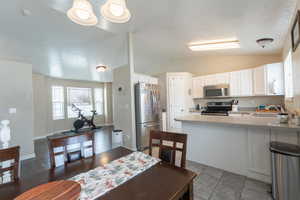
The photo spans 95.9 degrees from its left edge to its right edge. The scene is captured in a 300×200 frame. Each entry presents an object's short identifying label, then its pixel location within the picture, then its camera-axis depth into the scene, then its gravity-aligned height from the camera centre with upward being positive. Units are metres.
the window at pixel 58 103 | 6.43 +0.00
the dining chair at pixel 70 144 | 1.38 -0.47
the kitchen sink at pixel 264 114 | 3.34 -0.42
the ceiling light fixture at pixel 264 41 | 2.86 +1.23
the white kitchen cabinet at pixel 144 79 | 3.83 +0.68
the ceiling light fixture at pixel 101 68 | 4.95 +1.26
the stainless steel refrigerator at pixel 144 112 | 3.66 -0.31
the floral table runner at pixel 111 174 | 0.91 -0.59
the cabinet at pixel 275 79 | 3.36 +0.49
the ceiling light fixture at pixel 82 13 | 1.34 +0.92
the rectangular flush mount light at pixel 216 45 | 3.32 +1.41
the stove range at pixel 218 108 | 4.32 -0.30
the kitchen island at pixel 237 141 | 1.97 -0.75
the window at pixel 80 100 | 6.98 +0.14
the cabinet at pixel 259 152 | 2.05 -0.85
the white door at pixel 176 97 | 4.80 +0.12
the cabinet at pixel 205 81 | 4.42 +0.64
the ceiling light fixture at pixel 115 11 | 1.32 +0.93
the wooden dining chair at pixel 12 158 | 1.13 -0.47
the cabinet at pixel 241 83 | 3.96 +0.48
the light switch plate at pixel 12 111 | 3.30 -0.17
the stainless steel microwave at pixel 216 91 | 4.39 +0.29
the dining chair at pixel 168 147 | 1.35 -0.48
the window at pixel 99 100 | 8.03 +0.13
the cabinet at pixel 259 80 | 3.62 +0.50
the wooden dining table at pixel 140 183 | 0.85 -0.59
